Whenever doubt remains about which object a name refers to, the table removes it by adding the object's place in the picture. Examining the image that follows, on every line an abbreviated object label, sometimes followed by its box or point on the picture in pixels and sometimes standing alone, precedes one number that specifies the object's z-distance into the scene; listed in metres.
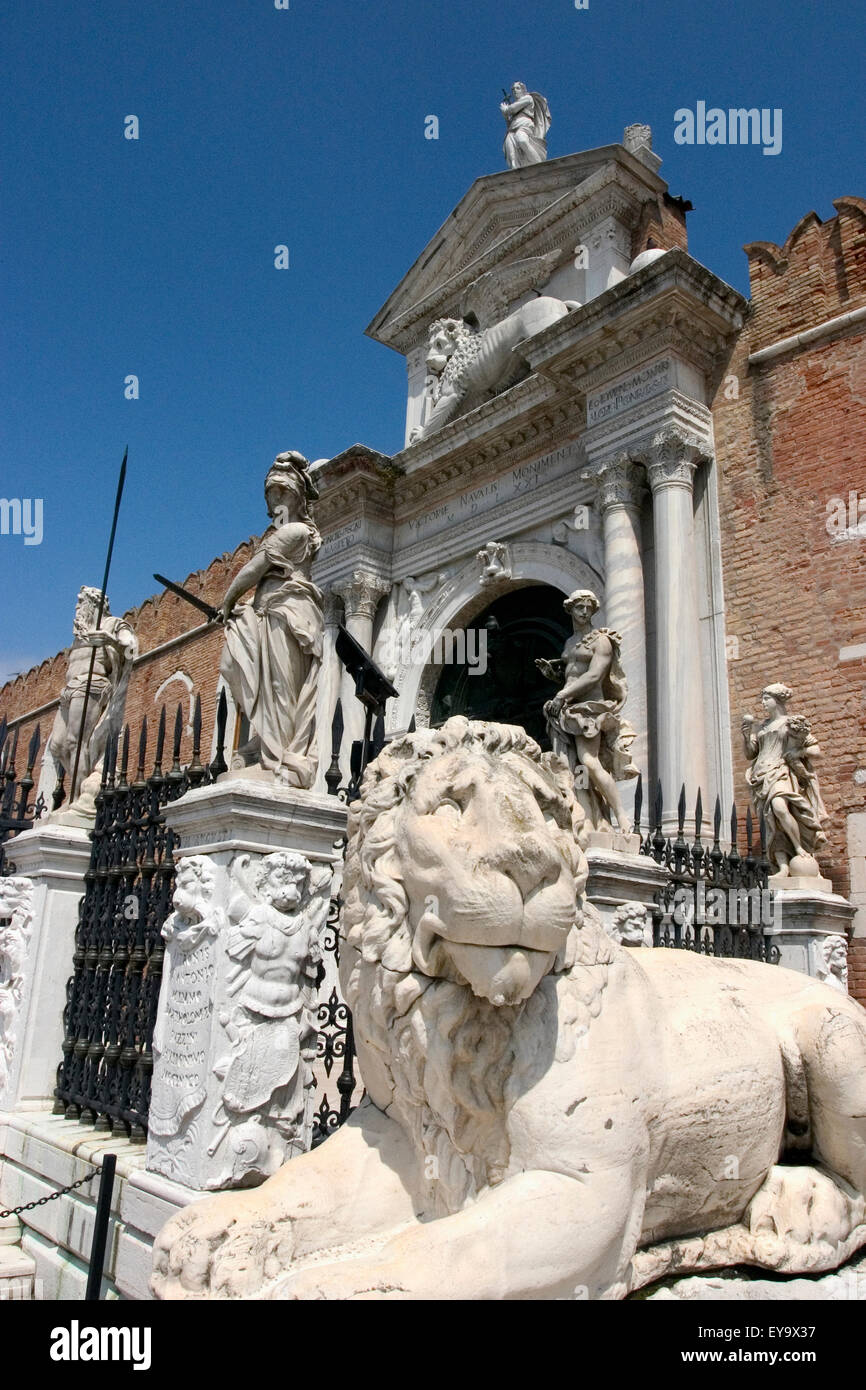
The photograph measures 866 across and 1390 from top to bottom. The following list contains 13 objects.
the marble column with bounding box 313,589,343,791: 12.12
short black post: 3.07
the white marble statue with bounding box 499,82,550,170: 13.25
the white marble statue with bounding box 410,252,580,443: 11.49
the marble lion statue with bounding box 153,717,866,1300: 1.84
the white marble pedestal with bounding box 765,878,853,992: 7.07
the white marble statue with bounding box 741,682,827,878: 7.48
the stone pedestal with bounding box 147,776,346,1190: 3.14
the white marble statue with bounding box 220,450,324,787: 3.82
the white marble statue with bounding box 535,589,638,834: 6.48
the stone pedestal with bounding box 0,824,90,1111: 4.89
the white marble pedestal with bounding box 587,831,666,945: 5.34
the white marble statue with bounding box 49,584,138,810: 6.15
